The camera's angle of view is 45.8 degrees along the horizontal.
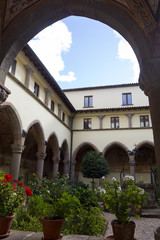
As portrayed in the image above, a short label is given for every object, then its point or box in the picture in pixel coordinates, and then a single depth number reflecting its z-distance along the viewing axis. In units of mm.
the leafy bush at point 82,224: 4018
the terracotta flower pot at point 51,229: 2459
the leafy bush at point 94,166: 13625
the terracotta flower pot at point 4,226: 2566
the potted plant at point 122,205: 2506
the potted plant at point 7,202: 2589
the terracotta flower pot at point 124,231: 2486
